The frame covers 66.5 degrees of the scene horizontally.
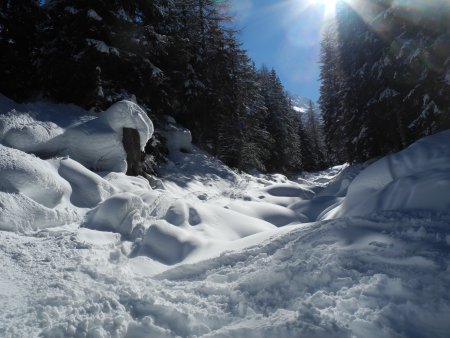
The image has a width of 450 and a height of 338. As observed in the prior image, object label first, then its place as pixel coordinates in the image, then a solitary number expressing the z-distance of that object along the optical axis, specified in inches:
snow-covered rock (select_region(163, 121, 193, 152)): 639.8
